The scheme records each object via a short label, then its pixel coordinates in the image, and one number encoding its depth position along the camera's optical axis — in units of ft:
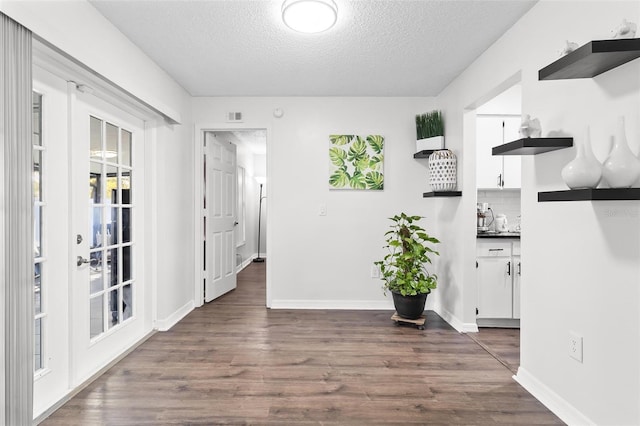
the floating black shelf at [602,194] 4.56
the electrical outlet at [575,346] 5.85
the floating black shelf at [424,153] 11.75
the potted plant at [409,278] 10.87
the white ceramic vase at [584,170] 4.96
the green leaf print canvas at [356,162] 12.67
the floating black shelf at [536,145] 6.02
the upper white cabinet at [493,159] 12.28
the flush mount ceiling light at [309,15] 6.70
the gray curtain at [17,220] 4.98
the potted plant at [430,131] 11.73
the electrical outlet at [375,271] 12.75
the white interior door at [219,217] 13.32
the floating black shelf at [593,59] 4.55
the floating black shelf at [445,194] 10.70
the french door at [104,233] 7.30
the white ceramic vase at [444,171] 10.92
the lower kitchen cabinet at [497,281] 10.75
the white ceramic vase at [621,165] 4.62
